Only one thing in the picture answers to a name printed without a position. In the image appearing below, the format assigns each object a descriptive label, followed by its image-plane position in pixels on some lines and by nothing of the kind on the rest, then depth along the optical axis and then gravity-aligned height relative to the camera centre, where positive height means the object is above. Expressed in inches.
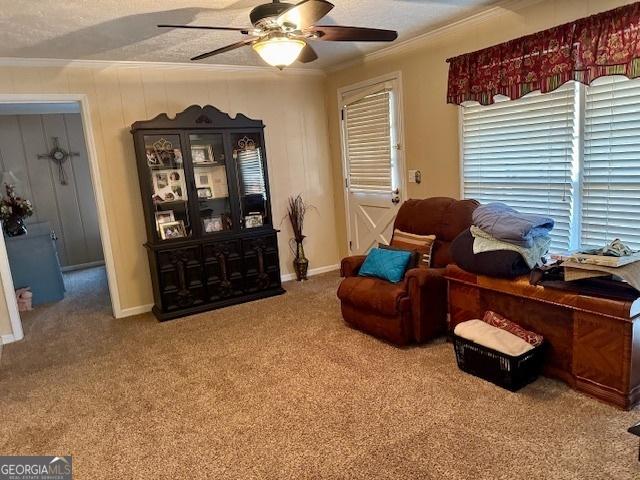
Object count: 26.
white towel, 102.7 -44.0
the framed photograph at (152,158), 165.8 +8.1
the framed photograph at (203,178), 177.6 -0.9
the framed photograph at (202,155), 175.0 +8.4
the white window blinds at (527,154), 122.0 -1.4
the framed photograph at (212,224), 177.7 -19.3
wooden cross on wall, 263.9 +19.1
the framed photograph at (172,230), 170.4 -19.5
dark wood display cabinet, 167.3 -13.7
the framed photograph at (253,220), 186.3 -19.9
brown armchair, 125.3 -37.5
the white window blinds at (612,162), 107.5 -5.3
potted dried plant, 208.5 -29.2
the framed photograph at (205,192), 177.5 -6.5
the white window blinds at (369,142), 181.5 +8.2
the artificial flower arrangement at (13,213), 202.5 -9.6
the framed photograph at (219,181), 180.7 -2.7
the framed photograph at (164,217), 169.3 -14.2
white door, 178.5 -0.4
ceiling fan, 84.7 +28.5
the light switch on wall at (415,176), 169.6 -6.9
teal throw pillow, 134.3 -31.6
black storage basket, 101.3 -49.3
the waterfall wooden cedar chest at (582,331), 91.0 -40.8
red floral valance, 101.8 +22.6
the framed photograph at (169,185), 169.2 -2.5
